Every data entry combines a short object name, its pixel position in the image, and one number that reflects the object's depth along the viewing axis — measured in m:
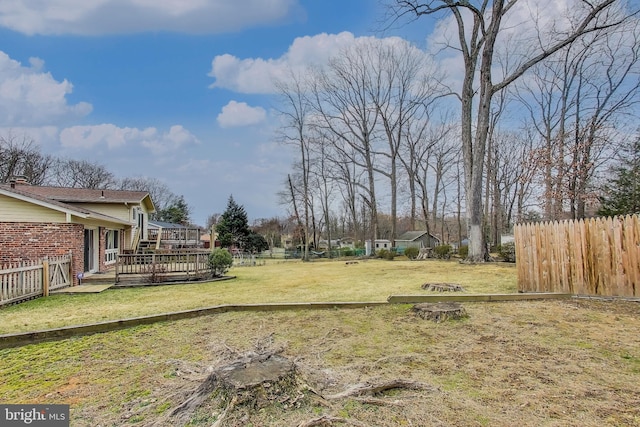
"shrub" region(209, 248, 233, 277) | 13.37
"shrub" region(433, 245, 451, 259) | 21.70
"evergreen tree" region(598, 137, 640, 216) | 19.59
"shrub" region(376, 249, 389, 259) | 24.59
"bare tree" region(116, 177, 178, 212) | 45.65
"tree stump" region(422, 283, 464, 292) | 7.71
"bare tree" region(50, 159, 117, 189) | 36.03
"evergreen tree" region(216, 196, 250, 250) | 37.00
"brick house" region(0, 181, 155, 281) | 10.54
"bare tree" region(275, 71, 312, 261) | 31.28
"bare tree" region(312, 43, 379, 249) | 28.86
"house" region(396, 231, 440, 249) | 40.68
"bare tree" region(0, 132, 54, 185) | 28.53
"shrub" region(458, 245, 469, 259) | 21.20
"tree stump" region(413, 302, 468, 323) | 5.29
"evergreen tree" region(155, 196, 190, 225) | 44.97
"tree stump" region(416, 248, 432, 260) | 23.09
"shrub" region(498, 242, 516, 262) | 17.06
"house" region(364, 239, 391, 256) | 32.92
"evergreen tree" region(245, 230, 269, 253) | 37.84
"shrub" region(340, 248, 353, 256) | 35.21
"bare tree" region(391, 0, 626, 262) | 12.80
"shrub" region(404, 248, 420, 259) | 24.15
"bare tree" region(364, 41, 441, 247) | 26.84
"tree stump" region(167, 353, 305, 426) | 2.55
